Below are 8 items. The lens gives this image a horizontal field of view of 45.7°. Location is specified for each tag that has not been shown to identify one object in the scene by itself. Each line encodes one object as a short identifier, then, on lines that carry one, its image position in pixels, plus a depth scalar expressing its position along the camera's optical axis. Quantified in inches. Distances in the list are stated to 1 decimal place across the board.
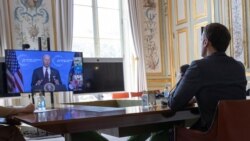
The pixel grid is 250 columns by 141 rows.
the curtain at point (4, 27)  168.4
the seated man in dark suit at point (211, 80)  63.2
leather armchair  57.9
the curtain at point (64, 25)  187.6
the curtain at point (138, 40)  219.0
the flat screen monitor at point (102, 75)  116.0
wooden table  52.0
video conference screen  101.0
